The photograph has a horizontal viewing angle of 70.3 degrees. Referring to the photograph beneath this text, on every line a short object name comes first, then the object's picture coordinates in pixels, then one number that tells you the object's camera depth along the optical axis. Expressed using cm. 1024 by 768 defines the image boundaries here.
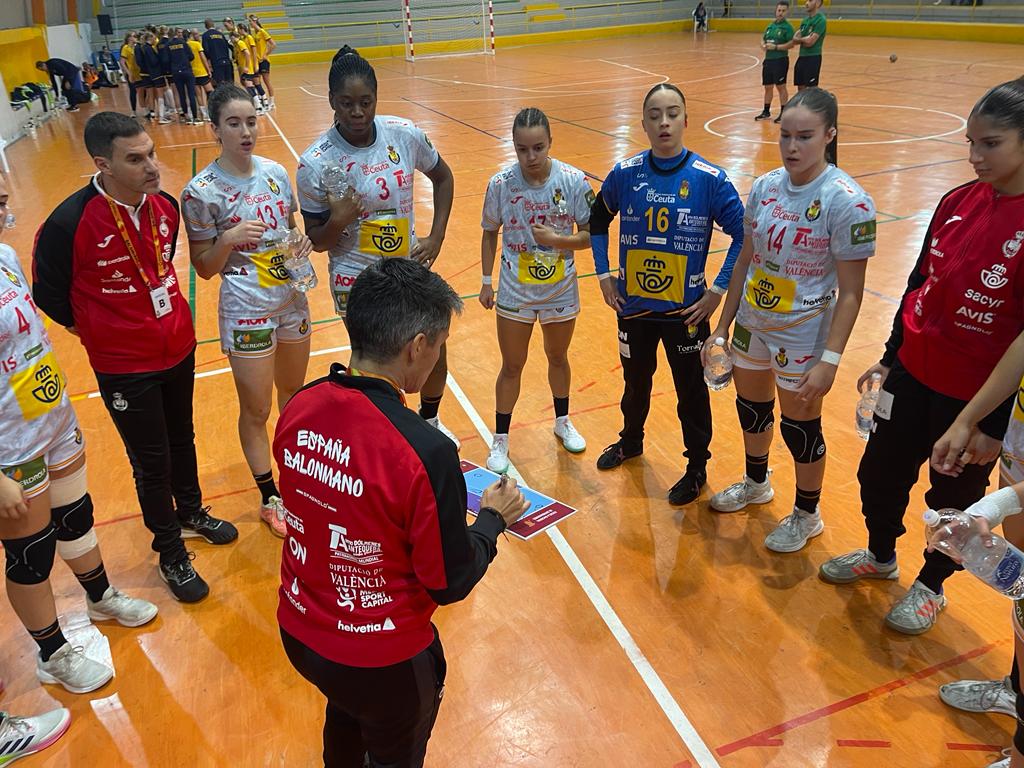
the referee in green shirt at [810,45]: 1198
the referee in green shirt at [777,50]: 1258
